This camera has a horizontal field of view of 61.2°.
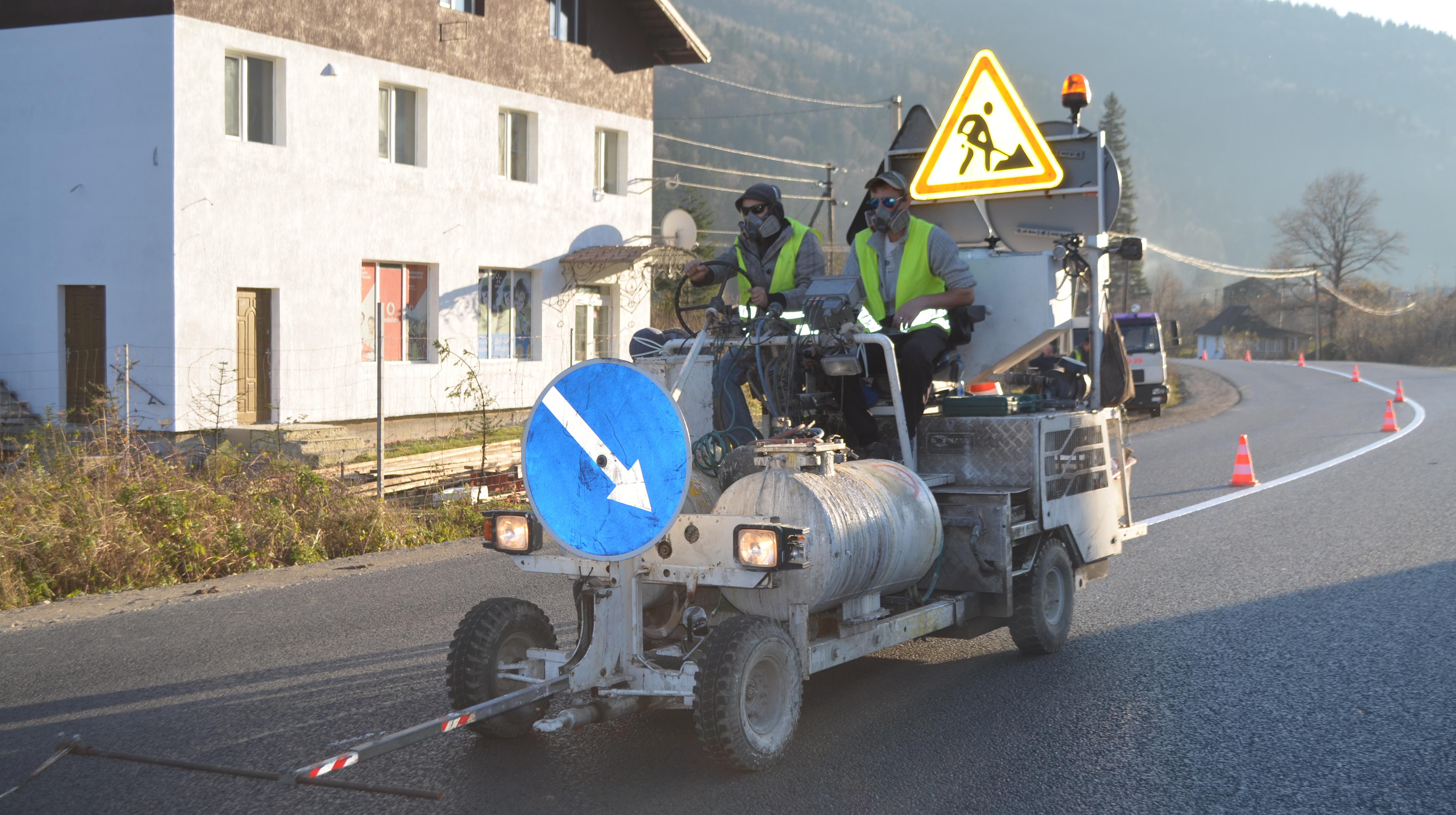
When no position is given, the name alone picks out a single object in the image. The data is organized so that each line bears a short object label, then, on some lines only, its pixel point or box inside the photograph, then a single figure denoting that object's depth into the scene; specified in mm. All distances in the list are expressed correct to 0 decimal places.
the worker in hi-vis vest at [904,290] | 6414
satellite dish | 26766
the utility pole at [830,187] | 39250
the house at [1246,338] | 116125
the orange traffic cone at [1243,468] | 15164
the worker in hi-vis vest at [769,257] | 6812
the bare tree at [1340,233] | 107938
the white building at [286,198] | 18281
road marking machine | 4703
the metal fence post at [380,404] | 11781
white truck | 31094
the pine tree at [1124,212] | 102000
